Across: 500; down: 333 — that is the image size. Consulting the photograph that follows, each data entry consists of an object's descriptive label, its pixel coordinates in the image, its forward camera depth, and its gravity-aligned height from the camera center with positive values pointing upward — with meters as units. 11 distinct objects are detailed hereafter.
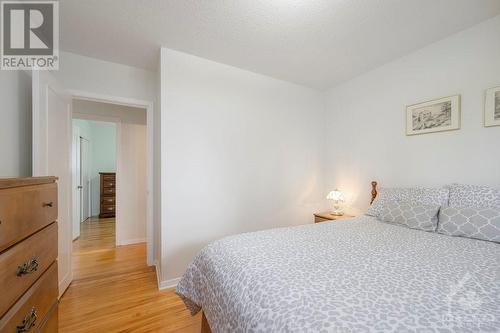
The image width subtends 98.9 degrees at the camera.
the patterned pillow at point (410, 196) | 1.88 -0.29
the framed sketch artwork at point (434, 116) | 2.01 +0.50
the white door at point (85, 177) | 4.62 -0.29
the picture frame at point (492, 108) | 1.76 +0.49
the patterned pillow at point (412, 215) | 1.73 -0.42
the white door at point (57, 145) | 1.53 +0.16
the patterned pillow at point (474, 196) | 1.62 -0.24
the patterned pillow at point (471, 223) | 1.44 -0.41
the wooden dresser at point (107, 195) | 5.10 -0.73
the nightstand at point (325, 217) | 2.68 -0.66
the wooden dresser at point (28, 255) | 0.73 -0.37
